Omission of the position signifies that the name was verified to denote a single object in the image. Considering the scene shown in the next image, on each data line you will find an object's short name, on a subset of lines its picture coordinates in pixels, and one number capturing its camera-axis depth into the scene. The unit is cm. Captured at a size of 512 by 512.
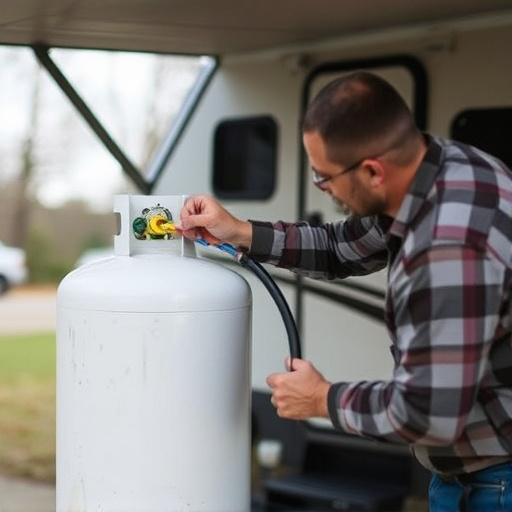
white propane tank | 280
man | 221
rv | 454
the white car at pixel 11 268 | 1352
